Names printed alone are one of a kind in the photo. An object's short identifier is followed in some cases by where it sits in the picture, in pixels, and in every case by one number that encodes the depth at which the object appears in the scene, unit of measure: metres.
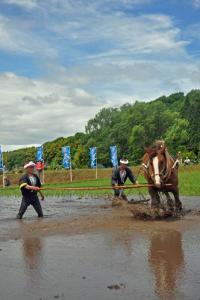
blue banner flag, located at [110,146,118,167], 54.39
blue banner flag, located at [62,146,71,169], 50.61
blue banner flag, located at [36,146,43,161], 48.13
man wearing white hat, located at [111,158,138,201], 15.91
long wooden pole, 12.64
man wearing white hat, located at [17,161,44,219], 13.77
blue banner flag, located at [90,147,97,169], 53.66
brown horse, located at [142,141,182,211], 12.14
